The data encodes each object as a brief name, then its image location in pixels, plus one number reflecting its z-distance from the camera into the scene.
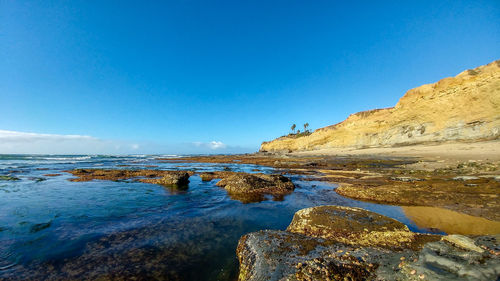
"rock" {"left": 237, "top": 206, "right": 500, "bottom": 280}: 2.50
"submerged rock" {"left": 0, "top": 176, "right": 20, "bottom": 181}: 15.62
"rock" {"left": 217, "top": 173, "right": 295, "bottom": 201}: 10.46
